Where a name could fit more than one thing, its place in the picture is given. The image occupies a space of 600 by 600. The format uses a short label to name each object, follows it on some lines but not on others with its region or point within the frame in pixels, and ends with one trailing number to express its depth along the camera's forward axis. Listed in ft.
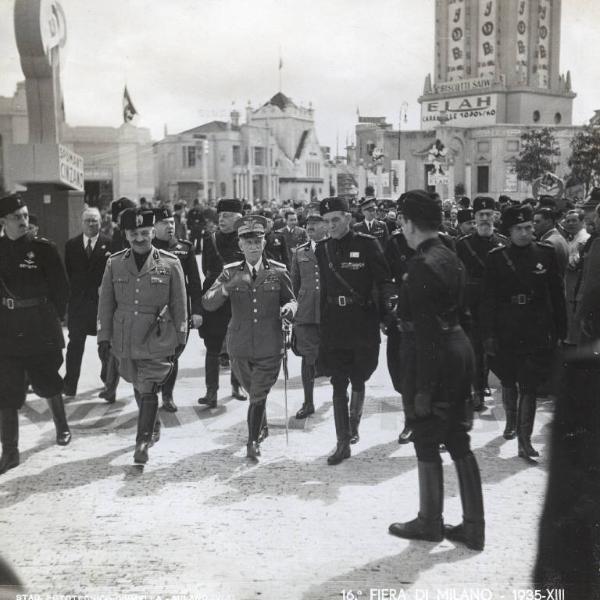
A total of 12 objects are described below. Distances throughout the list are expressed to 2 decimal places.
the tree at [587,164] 35.47
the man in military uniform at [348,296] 19.01
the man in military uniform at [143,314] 18.48
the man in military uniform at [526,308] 18.56
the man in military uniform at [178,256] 22.71
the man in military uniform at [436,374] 13.50
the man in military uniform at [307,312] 23.16
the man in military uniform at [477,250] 21.80
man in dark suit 24.43
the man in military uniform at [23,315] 18.16
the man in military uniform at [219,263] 24.72
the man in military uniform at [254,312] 18.79
